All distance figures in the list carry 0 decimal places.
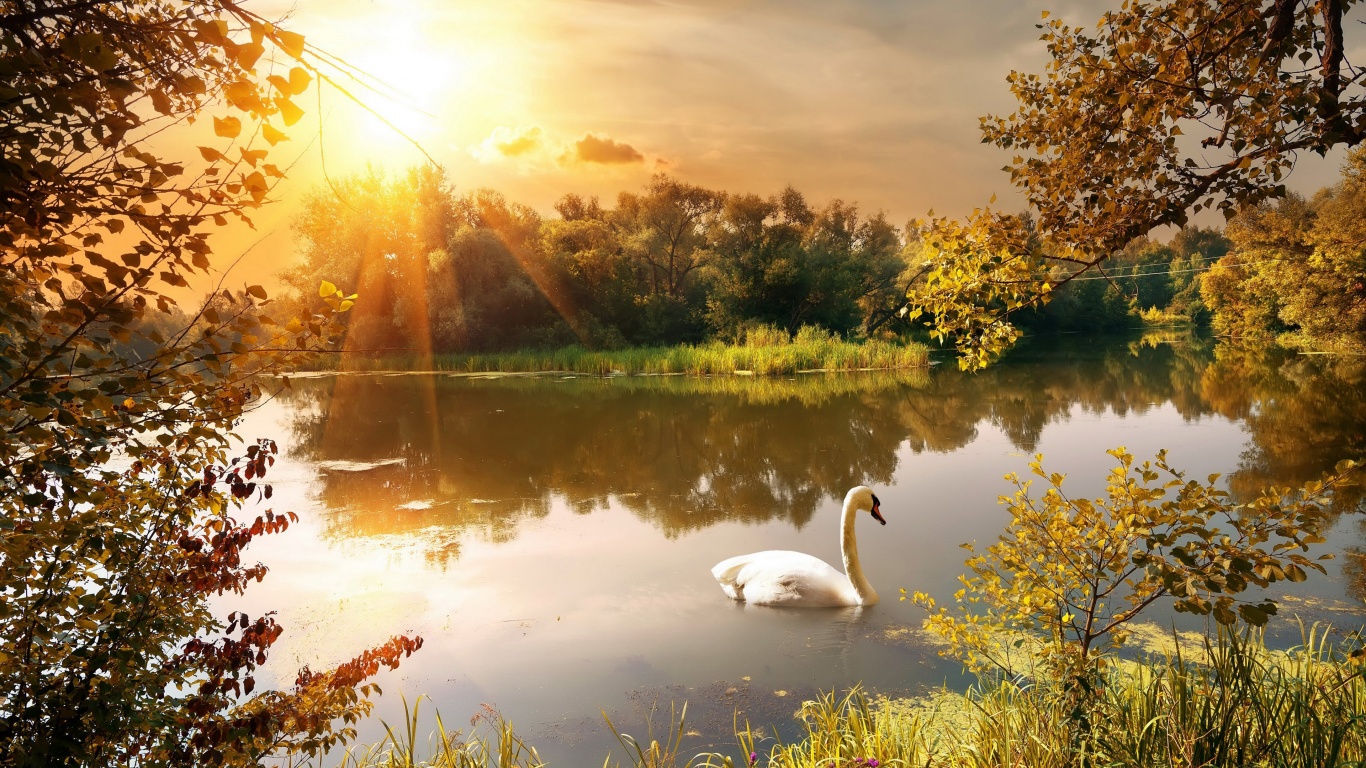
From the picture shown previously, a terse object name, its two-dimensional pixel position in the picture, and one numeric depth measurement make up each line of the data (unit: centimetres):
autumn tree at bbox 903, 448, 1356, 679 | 207
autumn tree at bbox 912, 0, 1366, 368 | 292
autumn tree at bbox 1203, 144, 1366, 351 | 1806
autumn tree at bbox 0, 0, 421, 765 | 143
